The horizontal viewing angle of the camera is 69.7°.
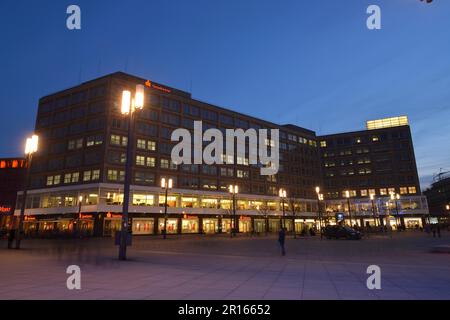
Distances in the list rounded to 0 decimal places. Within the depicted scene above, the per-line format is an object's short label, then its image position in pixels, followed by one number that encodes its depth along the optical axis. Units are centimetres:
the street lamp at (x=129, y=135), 1683
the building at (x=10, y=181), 8175
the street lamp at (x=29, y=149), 2553
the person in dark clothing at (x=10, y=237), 2476
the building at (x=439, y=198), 13950
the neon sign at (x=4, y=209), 7484
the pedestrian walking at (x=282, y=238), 2125
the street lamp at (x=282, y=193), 4675
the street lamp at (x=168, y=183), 4560
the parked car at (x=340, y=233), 3960
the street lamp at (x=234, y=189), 5340
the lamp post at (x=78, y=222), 5126
